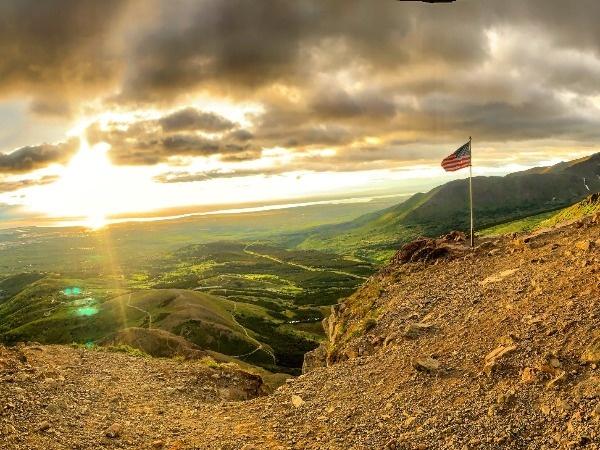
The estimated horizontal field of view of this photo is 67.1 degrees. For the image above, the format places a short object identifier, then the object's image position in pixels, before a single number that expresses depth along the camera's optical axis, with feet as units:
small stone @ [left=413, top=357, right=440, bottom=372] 74.79
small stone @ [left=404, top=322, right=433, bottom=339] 92.07
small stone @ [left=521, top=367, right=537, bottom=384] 61.67
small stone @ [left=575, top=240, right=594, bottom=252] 91.38
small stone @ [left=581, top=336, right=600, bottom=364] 59.95
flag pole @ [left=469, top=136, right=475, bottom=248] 135.11
